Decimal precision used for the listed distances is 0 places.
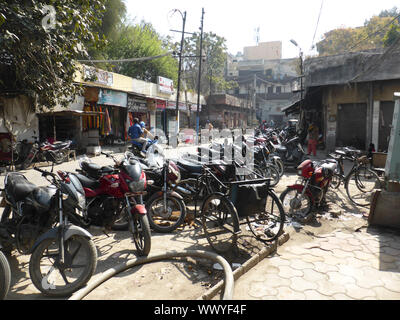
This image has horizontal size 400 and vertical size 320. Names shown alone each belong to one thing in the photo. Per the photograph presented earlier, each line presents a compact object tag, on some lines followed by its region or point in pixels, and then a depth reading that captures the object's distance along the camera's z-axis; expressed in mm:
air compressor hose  2877
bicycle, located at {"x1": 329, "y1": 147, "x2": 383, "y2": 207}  6430
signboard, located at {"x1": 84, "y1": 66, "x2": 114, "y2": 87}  13646
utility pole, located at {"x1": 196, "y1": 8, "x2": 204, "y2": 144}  22256
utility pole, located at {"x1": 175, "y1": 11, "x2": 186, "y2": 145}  18384
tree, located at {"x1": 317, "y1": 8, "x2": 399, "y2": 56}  36375
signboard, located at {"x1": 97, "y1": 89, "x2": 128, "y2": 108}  14625
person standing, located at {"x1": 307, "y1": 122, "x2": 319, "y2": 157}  12047
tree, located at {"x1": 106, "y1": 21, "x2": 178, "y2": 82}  25453
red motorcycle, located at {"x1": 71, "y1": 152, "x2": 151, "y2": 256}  3680
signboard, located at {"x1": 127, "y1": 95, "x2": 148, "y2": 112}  17820
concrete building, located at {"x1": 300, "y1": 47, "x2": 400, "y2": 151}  11688
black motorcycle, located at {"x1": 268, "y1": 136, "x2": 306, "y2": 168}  9797
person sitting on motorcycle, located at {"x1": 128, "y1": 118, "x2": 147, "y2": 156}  10969
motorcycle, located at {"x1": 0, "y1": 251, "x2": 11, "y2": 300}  2701
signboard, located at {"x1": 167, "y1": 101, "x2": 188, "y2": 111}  22891
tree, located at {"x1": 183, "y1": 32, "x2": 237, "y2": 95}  36353
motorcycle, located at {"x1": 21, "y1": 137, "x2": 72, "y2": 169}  10047
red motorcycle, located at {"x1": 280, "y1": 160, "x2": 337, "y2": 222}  5293
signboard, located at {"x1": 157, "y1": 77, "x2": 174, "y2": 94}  20997
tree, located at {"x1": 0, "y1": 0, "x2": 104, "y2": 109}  5660
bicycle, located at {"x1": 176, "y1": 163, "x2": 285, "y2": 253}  3873
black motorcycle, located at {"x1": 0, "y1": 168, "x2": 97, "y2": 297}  2980
